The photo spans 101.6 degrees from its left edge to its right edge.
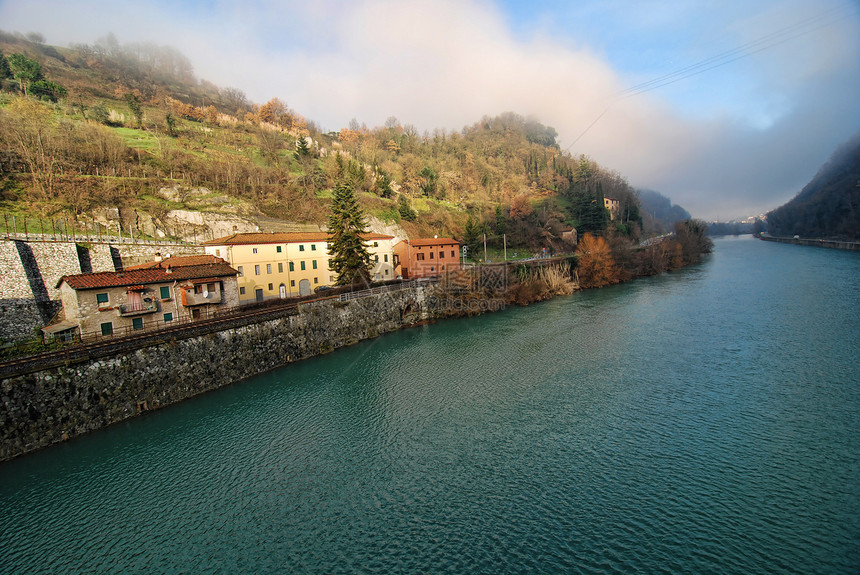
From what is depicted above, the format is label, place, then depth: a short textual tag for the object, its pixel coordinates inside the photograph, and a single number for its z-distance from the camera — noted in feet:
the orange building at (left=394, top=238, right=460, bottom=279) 157.89
